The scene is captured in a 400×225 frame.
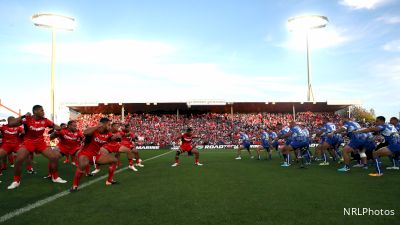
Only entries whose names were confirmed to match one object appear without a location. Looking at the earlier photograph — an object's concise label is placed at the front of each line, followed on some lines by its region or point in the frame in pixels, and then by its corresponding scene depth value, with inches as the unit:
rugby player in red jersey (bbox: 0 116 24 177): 466.7
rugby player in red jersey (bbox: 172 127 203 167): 647.8
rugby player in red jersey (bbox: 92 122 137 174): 500.4
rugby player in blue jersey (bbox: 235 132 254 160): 866.1
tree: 3933.1
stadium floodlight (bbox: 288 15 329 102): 1961.7
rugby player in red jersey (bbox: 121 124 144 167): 617.3
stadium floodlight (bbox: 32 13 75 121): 1872.3
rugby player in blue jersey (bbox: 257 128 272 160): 799.7
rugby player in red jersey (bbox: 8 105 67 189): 387.2
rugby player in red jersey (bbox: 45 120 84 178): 551.8
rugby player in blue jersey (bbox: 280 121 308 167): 569.0
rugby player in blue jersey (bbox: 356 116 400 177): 436.1
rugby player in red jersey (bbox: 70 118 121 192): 362.3
